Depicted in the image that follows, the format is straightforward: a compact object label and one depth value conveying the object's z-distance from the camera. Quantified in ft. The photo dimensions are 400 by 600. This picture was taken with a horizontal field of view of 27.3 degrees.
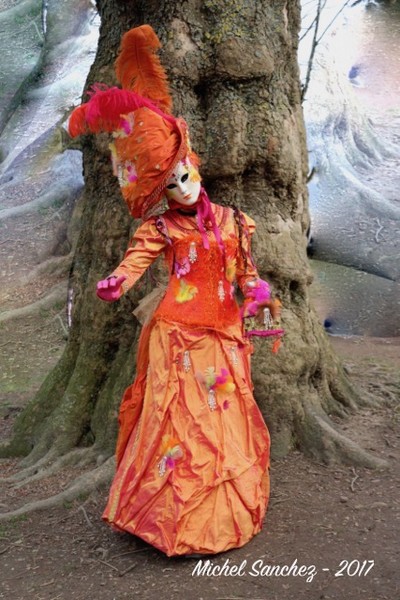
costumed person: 10.69
